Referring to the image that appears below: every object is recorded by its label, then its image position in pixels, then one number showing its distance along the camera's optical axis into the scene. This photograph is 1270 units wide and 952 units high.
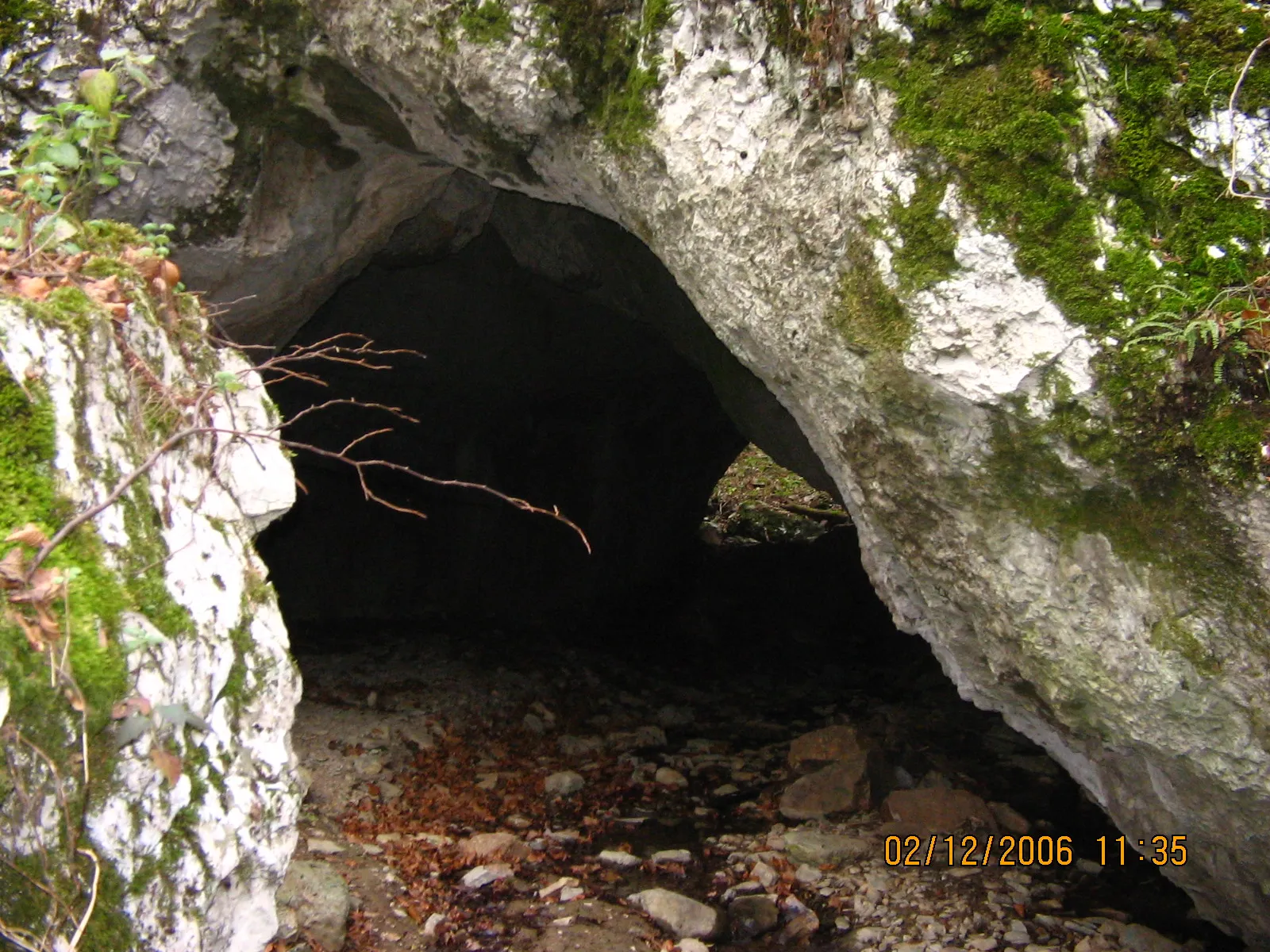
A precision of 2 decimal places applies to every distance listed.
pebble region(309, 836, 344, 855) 3.46
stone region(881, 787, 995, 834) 3.98
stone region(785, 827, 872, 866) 3.79
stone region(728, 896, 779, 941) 3.29
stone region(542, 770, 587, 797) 4.44
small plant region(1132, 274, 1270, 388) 2.05
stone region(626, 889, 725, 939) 3.21
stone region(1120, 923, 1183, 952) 3.19
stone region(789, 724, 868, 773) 4.54
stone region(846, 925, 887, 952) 3.25
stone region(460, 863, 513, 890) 3.43
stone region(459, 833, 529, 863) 3.66
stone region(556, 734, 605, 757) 5.03
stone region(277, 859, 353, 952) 2.82
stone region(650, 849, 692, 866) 3.77
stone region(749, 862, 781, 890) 3.61
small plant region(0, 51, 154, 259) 2.19
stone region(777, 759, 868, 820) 4.19
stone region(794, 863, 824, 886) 3.64
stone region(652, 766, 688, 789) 4.64
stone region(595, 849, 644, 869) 3.72
